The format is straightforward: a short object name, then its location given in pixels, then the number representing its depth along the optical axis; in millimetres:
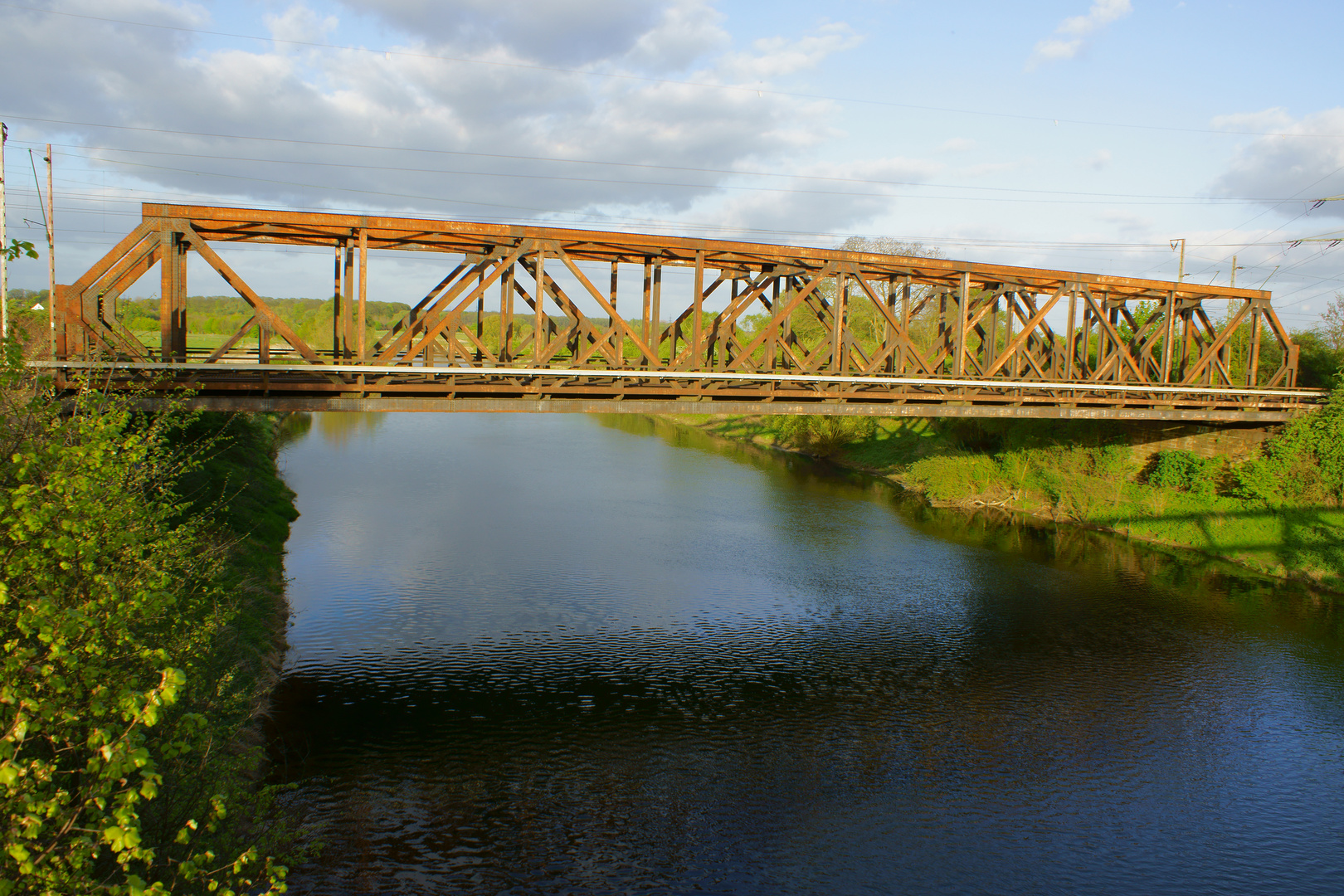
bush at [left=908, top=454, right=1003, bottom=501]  38656
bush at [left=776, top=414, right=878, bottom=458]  49000
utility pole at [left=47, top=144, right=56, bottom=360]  24697
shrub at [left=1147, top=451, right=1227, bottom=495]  32344
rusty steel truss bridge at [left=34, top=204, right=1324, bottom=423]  17062
